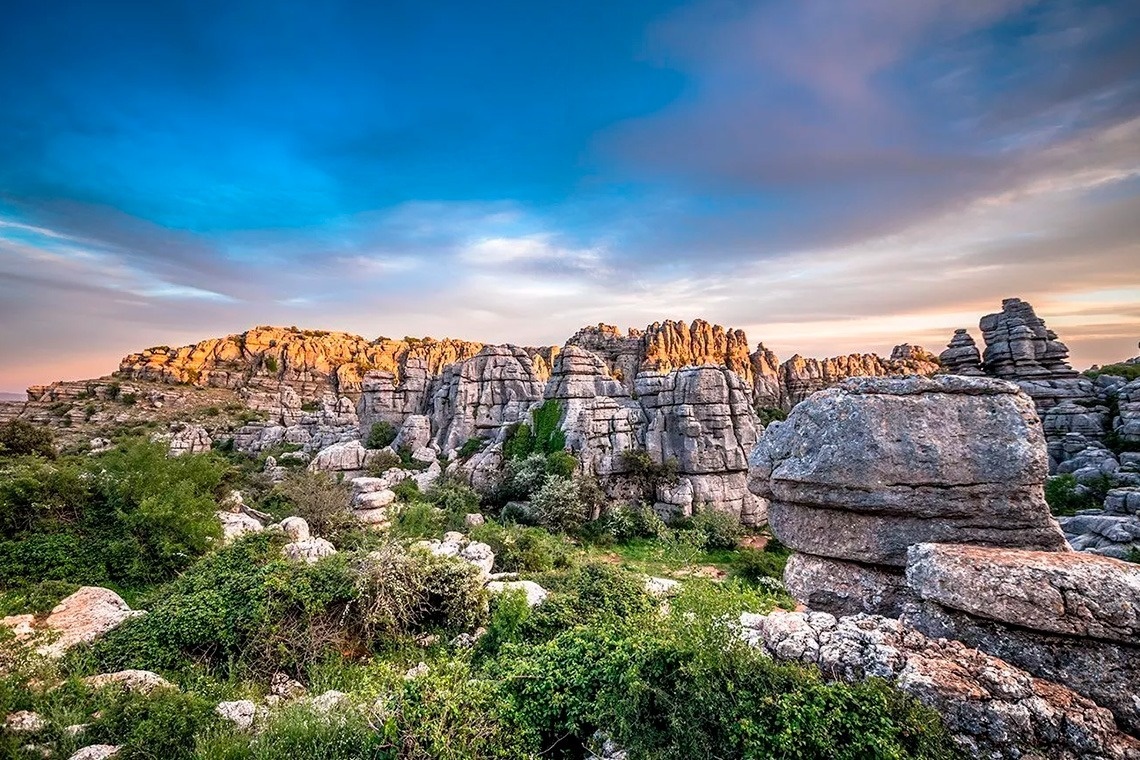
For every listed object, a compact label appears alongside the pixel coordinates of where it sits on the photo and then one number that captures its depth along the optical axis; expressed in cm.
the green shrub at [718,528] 2283
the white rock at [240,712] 673
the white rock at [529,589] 1128
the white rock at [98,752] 559
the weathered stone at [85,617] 920
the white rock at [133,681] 748
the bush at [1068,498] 2378
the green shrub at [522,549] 1659
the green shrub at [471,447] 3447
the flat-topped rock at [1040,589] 391
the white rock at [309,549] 1341
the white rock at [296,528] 1627
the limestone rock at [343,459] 3294
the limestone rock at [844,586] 597
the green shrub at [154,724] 593
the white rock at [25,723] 610
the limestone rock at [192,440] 3927
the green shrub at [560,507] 2362
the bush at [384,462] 3281
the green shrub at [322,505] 1903
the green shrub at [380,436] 3934
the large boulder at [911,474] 553
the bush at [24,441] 2294
